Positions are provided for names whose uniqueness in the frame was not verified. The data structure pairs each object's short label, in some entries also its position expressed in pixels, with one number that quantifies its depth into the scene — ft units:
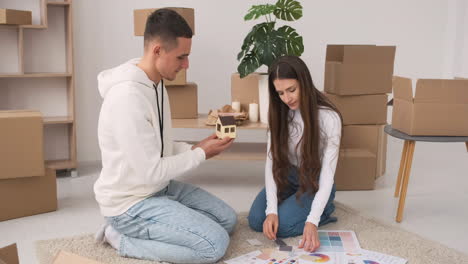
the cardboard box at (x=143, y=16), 10.33
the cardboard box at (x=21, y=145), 8.53
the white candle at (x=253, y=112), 10.85
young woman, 7.36
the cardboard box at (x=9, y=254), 4.17
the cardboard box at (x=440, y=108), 8.40
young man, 6.57
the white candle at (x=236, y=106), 10.97
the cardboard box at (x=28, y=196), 8.74
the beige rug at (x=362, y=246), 7.13
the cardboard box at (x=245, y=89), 10.96
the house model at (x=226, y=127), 7.38
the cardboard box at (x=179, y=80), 10.75
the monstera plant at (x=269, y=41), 10.25
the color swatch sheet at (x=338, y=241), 7.27
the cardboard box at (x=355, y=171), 10.39
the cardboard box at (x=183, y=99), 11.04
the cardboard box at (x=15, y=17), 9.78
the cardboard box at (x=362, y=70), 10.50
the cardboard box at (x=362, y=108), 10.85
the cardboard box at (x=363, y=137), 11.04
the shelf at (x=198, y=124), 10.36
